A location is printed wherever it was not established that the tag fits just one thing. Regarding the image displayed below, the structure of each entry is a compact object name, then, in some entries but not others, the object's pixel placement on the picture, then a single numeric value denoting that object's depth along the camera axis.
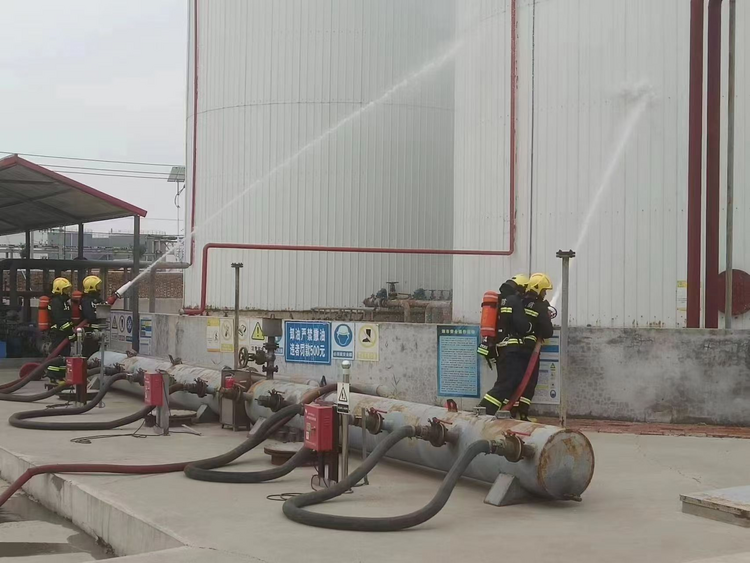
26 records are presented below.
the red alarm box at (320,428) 7.46
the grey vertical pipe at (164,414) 10.54
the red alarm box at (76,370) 12.63
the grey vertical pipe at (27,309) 20.86
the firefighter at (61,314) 15.45
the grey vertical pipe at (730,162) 10.96
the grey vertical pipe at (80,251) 21.42
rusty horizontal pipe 7.07
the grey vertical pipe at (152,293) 18.06
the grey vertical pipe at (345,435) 7.38
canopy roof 16.69
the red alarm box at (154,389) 10.45
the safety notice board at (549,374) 11.16
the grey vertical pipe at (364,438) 8.04
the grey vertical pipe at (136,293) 17.41
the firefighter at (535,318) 10.06
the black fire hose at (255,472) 7.80
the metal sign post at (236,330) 11.02
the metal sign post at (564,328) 8.26
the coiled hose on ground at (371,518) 6.26
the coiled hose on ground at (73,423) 10.52
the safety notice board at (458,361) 11.88
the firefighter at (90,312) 15.05
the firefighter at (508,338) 9.91
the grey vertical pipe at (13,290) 19.97
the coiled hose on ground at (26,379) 14.20
